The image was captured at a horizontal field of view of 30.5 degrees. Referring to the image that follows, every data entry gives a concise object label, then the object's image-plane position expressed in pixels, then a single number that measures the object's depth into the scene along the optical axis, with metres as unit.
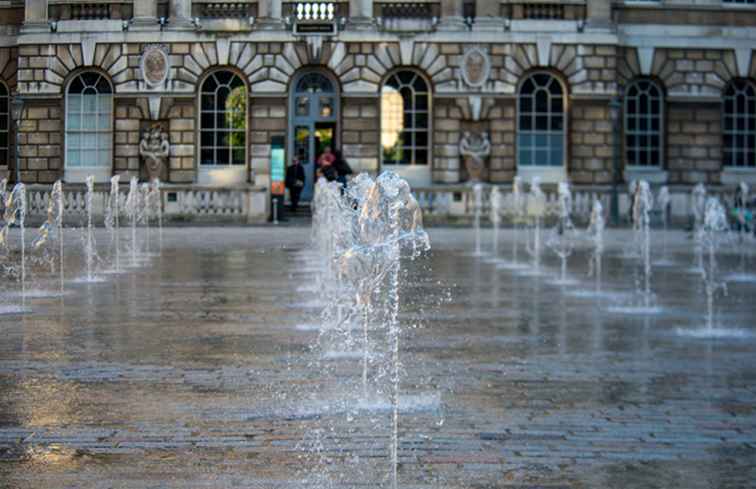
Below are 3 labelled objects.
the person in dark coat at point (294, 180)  38.59
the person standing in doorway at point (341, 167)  35.75
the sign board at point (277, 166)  37.91
